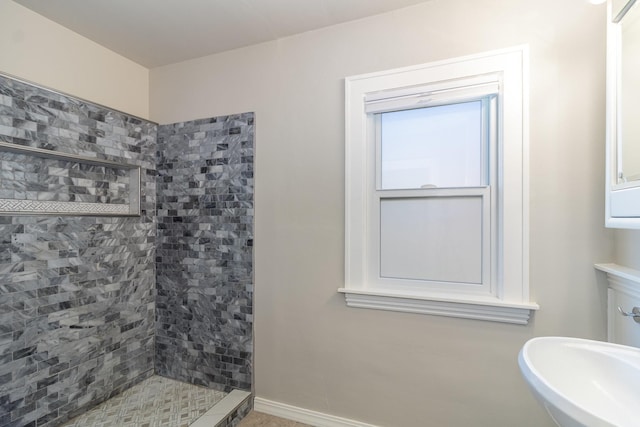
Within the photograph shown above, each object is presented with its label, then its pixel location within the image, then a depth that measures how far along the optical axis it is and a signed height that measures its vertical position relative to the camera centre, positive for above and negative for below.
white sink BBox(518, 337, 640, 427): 0.87 -0.51
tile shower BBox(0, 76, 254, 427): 1.52 -0.31
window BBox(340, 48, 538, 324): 1.40 +0.12
